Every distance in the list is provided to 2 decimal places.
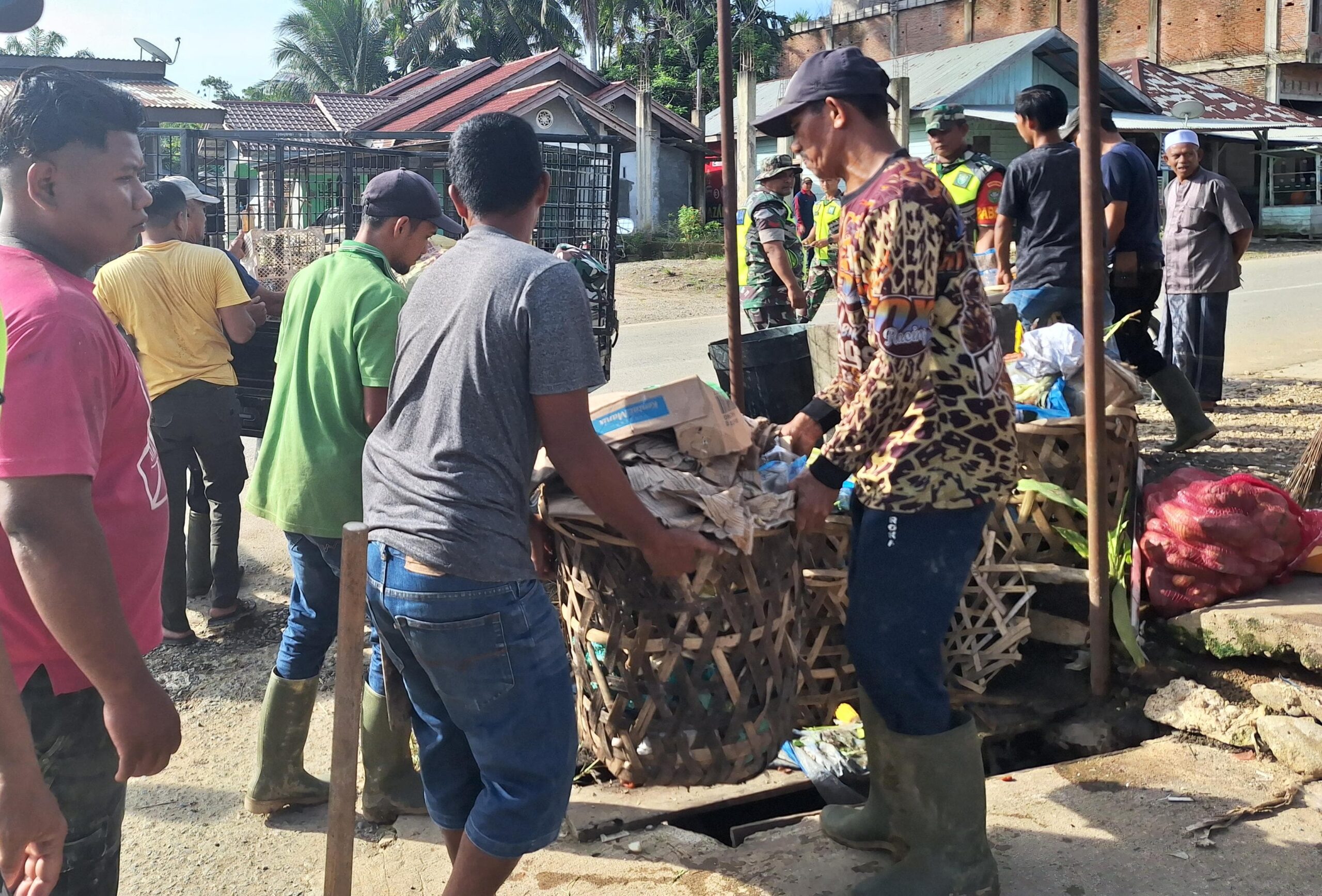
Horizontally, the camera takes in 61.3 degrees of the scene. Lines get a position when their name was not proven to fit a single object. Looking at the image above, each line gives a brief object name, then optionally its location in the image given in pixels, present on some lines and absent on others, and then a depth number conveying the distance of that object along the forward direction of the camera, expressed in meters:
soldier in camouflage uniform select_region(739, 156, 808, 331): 7.11
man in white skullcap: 7.65
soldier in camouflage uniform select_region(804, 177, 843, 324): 7.25
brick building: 30.36
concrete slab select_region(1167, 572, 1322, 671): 3.43
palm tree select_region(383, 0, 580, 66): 38.00
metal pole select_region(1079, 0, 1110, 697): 3.37
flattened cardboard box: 3.01
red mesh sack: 3.74
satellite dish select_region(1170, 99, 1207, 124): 15.84
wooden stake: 2.11
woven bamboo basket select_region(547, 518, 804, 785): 3.12
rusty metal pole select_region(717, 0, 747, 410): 3.86
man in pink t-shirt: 1.73
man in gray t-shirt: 2.24
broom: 4.92
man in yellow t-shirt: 4.68
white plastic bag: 4.27
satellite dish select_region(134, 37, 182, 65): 11.89
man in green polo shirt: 3.13
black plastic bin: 4.71
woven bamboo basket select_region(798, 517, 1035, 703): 3.61
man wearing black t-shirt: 5.88
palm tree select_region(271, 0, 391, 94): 41.03
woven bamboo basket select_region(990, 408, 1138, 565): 3.95
